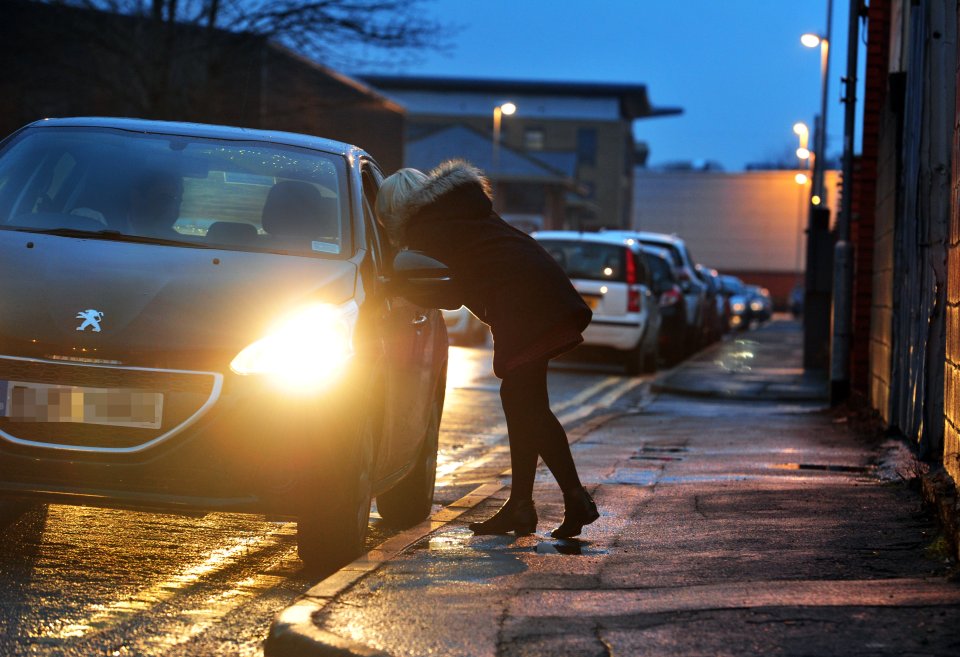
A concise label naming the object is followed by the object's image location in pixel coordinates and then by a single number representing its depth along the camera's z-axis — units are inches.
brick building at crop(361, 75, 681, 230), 3784.5
